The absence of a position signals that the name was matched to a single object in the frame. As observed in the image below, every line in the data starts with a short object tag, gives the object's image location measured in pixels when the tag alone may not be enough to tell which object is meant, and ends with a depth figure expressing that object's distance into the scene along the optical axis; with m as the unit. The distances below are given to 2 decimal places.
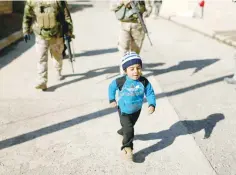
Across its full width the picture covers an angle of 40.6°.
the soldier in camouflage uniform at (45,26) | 5.36
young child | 3.36
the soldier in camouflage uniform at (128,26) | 5.77
